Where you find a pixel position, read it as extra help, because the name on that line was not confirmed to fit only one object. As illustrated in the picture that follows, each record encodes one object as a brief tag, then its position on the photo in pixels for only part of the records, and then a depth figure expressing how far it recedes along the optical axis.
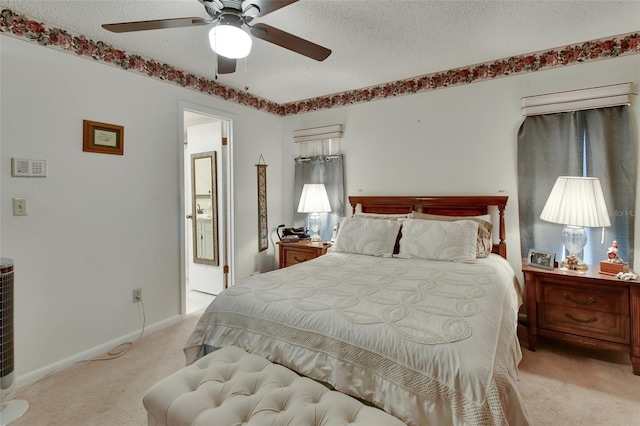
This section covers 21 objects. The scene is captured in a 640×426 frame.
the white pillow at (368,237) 2.77
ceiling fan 1.55
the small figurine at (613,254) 2.22
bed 1.11
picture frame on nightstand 2.44
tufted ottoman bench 1.09
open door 3.64
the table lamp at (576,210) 2.25
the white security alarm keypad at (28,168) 2.02
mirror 3.78
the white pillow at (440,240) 2.48
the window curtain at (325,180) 3.78
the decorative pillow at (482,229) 2.58
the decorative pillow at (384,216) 3.07
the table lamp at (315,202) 3.68
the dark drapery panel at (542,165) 2.57
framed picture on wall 2.36
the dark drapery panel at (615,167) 2.38
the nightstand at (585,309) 2.11
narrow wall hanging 3.96
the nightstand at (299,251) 3.41
